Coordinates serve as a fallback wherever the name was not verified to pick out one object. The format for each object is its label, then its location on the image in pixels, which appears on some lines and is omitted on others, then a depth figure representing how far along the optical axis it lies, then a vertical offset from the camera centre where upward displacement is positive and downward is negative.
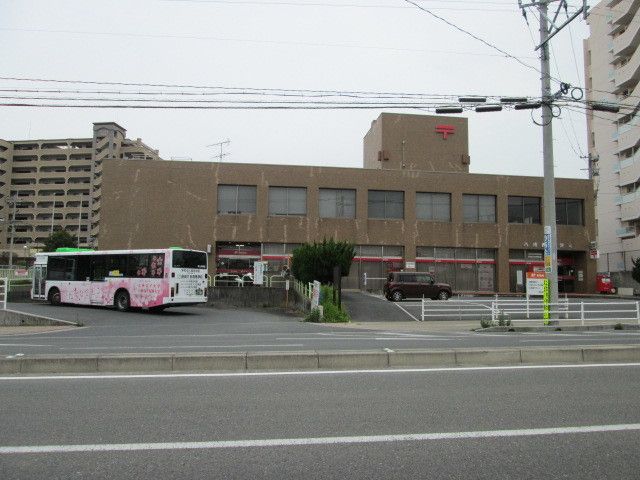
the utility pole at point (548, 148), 19.77 +5.59
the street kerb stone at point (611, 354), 9.41 -1.17
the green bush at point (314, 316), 23.02 -1.39
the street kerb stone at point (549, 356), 9.34 -1.21
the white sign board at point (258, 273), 32.88 +0.69
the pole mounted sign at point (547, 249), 20.70 +1.56
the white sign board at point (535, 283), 21.52 +0.21
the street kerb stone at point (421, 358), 8.98 -1.24
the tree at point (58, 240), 84.12 +6.62
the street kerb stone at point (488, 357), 9.19 -1.23
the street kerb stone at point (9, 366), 8.30 -1.36
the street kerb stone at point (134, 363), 8.46 -1.32
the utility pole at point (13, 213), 88.34 +11.79
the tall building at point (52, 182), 94.03 +18.03
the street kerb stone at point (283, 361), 8.73 -1.29
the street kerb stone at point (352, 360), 8.82 -1.27
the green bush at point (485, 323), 19.62 -1.35
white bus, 24.55 +0.22
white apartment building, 57.16 +17.63
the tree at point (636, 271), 44.39 +1.57
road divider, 8.45 -1.27
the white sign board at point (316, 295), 23.50 -0.46
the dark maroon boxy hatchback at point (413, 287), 32.12 -0.04
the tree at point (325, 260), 27.69 +1.34
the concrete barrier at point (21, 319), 20.41 -1.52
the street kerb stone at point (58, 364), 8.37 -1.34
